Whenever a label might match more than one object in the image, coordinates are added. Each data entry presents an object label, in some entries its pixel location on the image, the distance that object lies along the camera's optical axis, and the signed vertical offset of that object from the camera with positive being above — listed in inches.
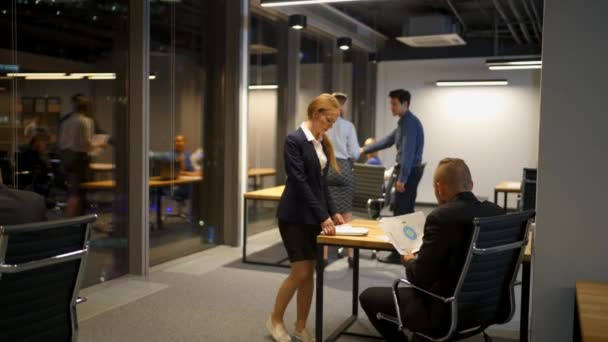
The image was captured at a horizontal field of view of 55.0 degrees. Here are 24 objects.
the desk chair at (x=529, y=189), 184.2 -16.7
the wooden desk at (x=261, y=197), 220.8 -25.0
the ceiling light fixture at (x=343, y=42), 327.3 +50.9
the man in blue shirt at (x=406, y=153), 224.1 -7.2
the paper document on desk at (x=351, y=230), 129.5 -22.0
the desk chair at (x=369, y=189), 228.5 -22.0
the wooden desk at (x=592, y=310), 76.9 -25.7
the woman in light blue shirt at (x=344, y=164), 209.3 -11.8
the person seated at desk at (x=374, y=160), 305.3 -14.1
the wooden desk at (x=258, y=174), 287.7 -21.3
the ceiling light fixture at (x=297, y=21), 268.1 +51.1
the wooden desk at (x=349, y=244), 122.0 -23.6
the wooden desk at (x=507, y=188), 285.7 -26.1
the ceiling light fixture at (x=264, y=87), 281.8 +22.5
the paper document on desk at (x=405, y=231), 116.9 -19.7
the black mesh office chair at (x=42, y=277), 80.3 -21.8
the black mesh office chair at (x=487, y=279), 100.6 -26.0
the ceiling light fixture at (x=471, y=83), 421.4 +38.4
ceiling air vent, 369.7 +66.7
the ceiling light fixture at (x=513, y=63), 334.0 +42.7
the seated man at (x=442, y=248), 101.5 -19.8
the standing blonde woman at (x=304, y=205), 133.8 -16.8
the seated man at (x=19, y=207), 93.7 -13.0
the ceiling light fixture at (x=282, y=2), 209.9 +47.1
